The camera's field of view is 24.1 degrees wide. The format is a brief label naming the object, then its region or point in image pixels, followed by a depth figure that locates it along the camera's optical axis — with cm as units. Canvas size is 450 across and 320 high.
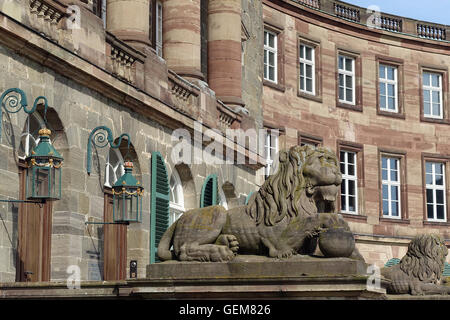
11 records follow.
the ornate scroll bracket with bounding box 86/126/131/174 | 1658
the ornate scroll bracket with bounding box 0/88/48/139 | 1417
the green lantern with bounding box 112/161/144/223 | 1647
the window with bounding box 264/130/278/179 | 3234
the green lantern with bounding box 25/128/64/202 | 1343
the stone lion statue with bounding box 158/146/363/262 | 1038
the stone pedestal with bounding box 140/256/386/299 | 952
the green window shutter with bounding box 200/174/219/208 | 2181
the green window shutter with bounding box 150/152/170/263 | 1902
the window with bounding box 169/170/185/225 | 2102
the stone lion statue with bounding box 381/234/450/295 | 1345
